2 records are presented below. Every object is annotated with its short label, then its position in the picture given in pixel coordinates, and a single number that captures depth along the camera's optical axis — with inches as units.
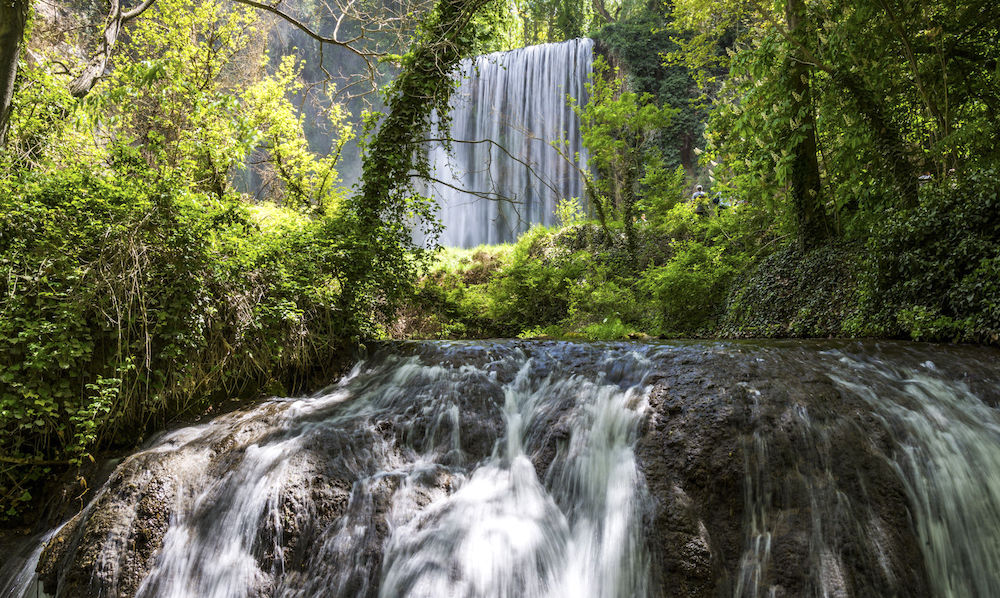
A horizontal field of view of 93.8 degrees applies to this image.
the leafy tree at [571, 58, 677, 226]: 452.1
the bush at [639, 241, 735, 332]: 326.6
